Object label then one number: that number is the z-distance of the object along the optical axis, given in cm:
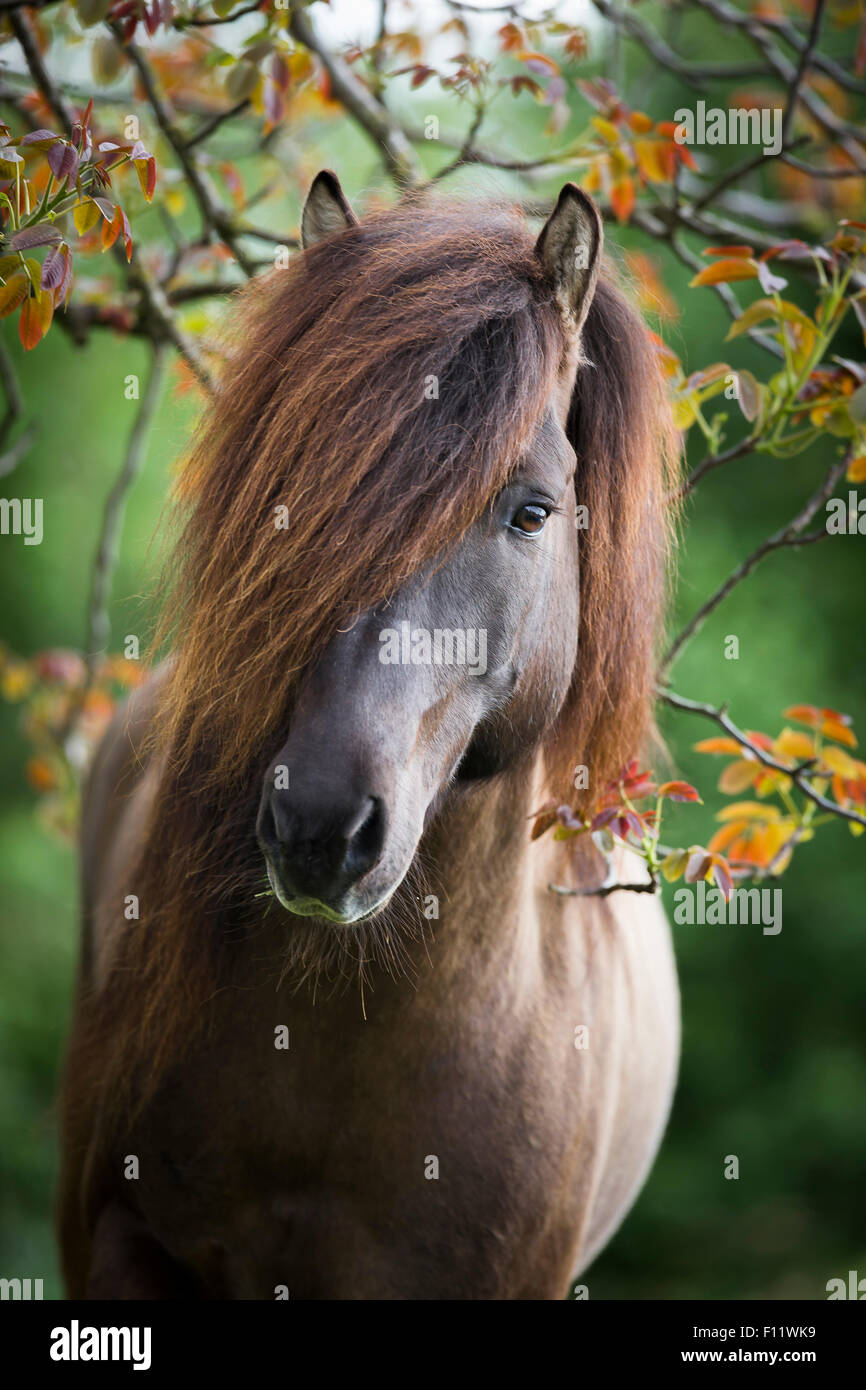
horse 142
